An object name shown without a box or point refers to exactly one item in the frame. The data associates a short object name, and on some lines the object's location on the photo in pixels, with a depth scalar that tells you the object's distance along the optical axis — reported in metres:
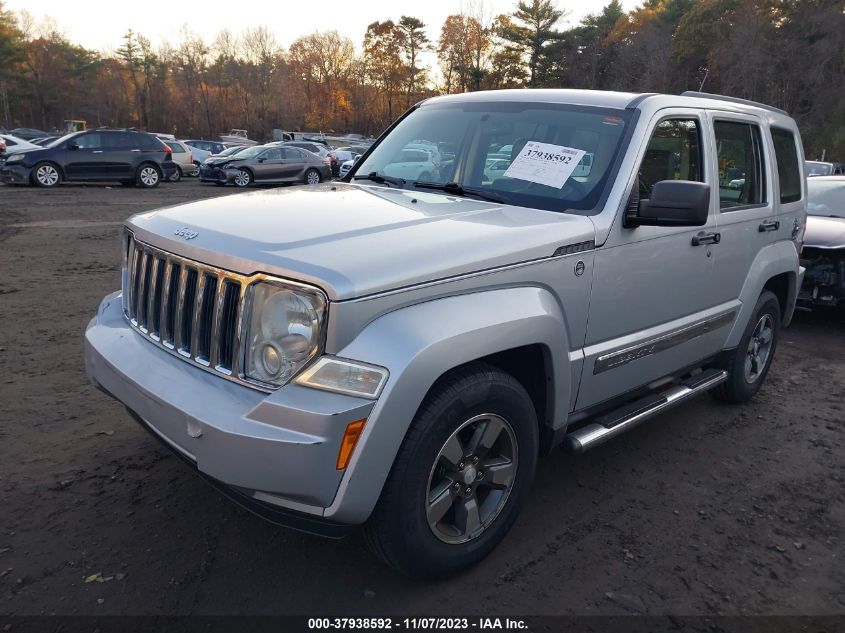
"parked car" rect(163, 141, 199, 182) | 24.15
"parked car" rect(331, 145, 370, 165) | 29.39
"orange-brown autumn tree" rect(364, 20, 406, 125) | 67.81
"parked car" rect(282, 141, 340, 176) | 24.08
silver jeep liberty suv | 2.21
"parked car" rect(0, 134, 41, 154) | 25.42
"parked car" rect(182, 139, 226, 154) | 33.95
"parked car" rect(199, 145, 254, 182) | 21.33
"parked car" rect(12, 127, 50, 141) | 43.41
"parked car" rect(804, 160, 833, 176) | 18.28
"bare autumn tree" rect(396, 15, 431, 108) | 65.94
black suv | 18.69
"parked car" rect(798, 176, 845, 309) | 6.71
